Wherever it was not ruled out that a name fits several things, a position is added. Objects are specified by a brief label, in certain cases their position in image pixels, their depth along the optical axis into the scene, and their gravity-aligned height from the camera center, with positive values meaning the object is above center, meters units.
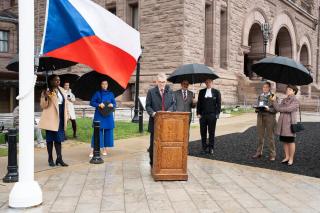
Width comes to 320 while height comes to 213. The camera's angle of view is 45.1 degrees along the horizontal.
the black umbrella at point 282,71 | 8.59 +0.72
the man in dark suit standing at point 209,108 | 9.95 -0.19
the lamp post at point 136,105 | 16.36 -0.24
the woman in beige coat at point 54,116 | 7.92 -0.34
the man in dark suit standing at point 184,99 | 8.77 +0.03
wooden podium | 7.05 -0.85
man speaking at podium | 7.75 +0.02
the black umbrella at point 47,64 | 8.43 +0.80
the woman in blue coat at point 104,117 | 9.12 -0.37
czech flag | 5.66 +0.95
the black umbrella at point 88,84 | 9.55 +0.40
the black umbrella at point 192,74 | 9.21 +0.65
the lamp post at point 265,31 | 29.79 +5.50
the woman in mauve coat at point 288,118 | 8.72 -0.40
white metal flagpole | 5.42 -0.09
